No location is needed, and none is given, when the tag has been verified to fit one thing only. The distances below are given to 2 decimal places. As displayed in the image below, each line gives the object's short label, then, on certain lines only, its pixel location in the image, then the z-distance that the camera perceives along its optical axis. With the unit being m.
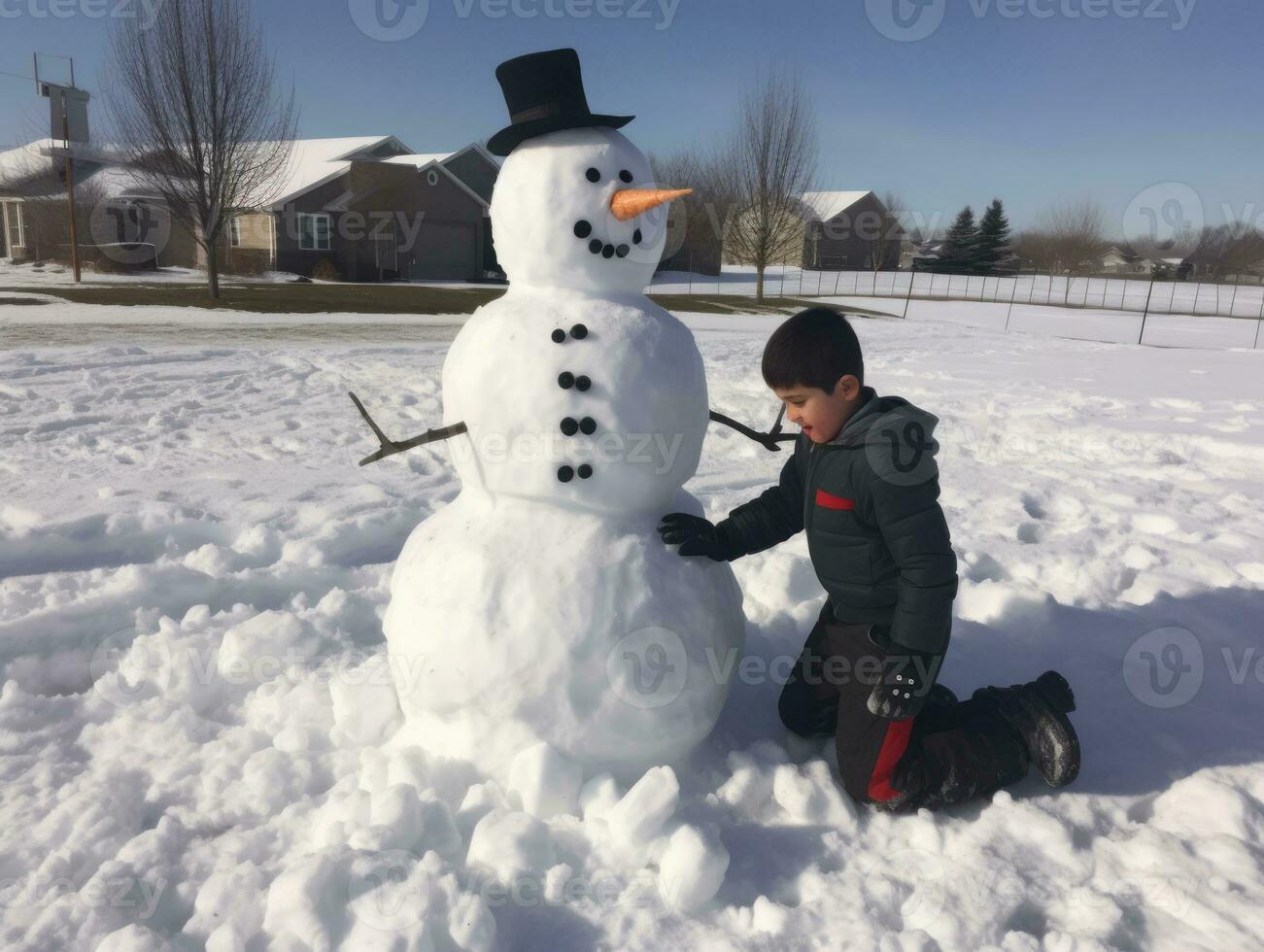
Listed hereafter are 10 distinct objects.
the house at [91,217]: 27.36
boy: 2.08
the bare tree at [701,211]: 33.75
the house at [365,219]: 26.48
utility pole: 21.74
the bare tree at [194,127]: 16.19
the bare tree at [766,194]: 23.17
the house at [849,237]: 42.06
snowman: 2.10
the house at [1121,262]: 52.25
